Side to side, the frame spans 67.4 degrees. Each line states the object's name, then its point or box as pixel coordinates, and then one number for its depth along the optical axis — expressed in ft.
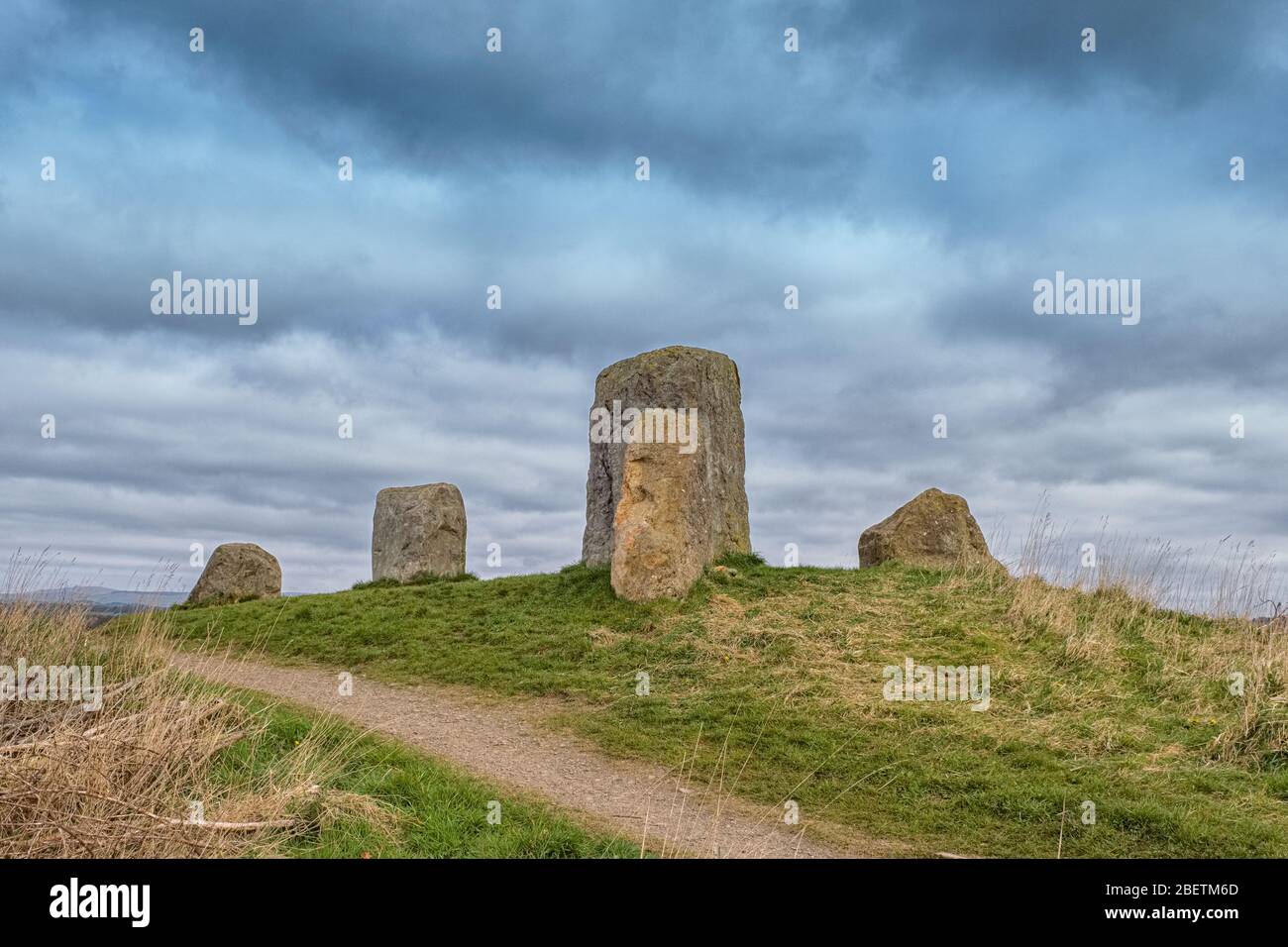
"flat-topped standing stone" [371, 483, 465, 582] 80.12
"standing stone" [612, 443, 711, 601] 53.16
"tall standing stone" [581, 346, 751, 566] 59.99
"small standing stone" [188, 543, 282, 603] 80.33
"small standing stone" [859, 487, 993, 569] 65.67
